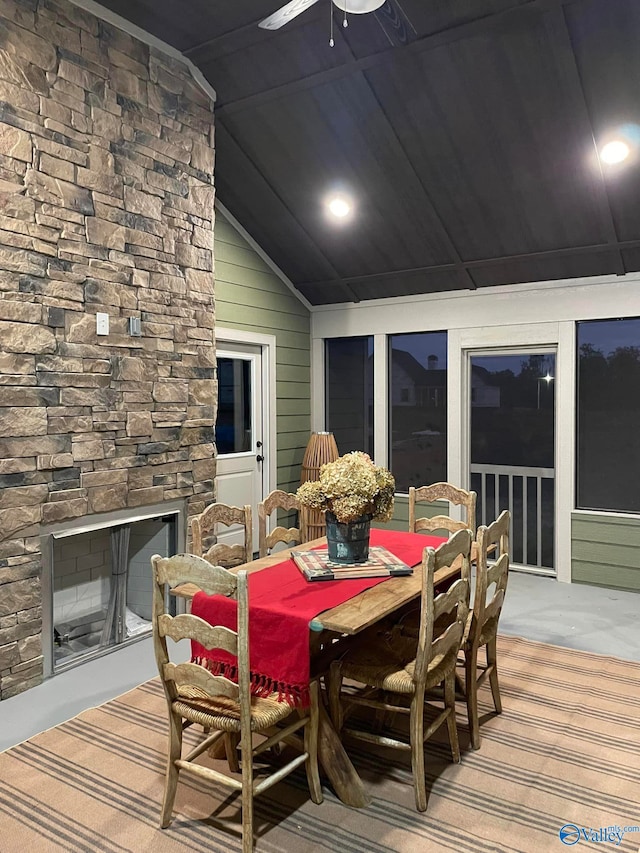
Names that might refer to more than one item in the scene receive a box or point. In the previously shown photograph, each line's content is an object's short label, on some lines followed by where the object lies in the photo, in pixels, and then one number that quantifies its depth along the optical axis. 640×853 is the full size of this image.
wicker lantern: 5.78
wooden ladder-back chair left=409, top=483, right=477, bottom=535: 3.93
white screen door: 5.39
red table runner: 2.34
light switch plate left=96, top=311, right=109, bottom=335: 3.72
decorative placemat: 2.82
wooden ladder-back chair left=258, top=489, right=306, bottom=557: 3.48
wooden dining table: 2.33
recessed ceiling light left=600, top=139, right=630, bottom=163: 4.05
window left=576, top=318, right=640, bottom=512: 5.02
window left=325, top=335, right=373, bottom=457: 6.29
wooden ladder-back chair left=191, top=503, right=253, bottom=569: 3.09
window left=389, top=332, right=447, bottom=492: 5.88
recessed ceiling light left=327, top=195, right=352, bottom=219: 5.13
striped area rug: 2.26
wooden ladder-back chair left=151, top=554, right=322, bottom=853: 2.15
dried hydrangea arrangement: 2.83
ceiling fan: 2.71
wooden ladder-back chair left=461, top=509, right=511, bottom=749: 2.81
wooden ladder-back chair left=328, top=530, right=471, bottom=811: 2.41
